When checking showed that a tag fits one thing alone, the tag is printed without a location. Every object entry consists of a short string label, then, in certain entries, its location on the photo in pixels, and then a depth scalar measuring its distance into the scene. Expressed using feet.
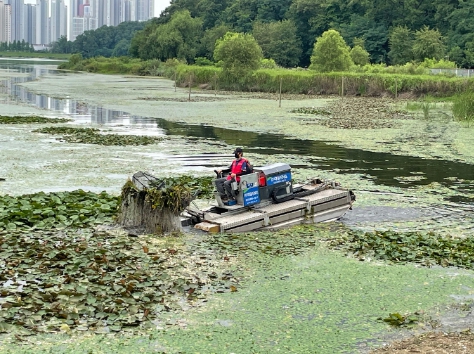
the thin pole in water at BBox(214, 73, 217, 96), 192.03
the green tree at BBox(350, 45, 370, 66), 247.50
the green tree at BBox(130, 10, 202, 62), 348.08
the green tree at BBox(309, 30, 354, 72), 196.13
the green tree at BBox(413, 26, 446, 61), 241.57
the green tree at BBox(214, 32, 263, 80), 196.13
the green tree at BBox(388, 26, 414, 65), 271.08
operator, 42.37
